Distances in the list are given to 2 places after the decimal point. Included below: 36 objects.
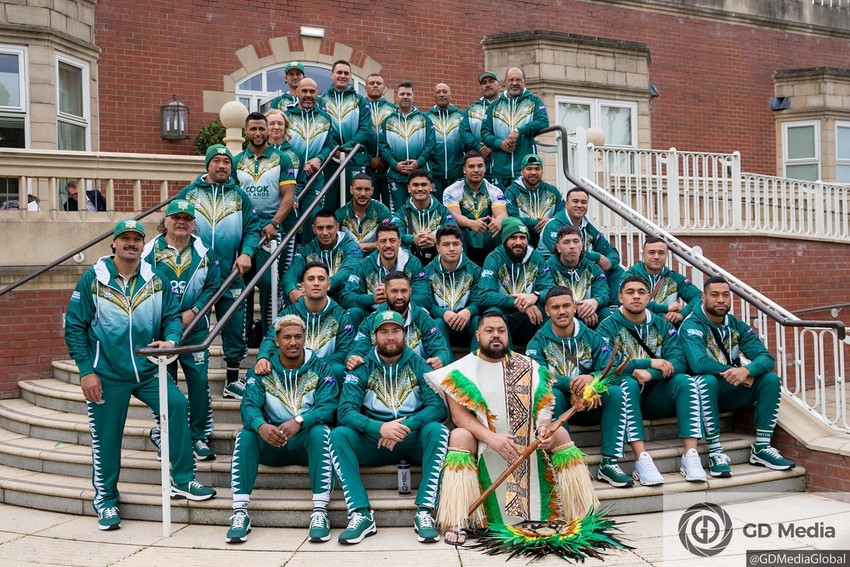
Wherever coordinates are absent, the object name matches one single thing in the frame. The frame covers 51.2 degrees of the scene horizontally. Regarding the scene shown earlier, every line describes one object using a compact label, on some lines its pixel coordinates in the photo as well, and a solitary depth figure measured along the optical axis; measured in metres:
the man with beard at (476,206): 8.77
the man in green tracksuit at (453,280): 7.60
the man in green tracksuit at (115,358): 6.02
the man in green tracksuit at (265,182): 8.07
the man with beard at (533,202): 9.04
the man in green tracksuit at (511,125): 9.66
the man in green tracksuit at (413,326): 6.71
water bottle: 6.18
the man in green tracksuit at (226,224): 7.40
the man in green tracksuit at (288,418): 5.84
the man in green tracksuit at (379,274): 7.54
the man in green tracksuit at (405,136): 9.41
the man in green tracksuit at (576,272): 7.85
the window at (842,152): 17.84
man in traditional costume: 5.79
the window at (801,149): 17.80
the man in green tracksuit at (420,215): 8.50
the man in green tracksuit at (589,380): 6.52
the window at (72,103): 11.81
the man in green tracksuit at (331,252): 7.77
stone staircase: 6.08
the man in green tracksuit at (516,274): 7.77
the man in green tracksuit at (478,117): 9.75
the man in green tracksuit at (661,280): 8.09
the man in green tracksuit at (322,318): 6.64
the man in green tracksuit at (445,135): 9.77
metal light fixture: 12.57
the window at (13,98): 11.23
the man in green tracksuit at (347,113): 9.46
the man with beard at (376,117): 9.58
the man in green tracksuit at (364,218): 8.48
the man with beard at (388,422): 5.81
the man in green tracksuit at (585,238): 8.50
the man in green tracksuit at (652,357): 6.88
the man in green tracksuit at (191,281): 6.57
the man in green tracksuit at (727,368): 7.00
